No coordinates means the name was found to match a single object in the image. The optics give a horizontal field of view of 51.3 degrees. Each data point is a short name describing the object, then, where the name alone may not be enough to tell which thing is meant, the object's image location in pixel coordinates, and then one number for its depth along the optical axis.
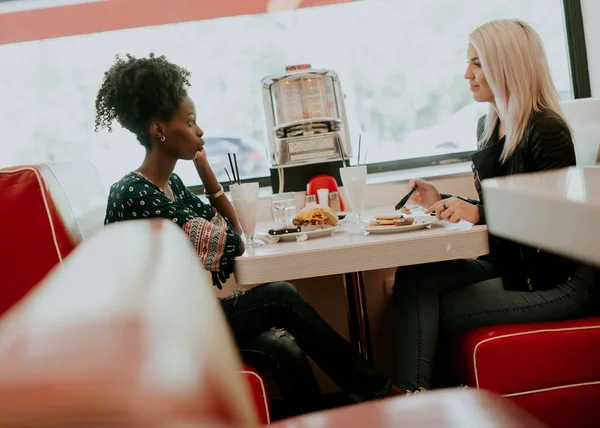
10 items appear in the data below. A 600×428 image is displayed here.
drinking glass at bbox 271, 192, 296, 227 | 1.94
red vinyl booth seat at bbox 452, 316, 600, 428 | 1.69
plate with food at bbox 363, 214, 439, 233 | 1.66
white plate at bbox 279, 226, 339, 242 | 1.76
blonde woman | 1.78
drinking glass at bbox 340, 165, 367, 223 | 1.97
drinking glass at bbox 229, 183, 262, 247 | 1.77
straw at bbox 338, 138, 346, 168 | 2.44
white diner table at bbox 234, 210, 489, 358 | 1.55
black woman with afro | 1.71
